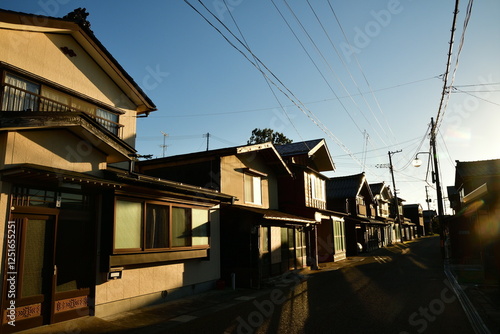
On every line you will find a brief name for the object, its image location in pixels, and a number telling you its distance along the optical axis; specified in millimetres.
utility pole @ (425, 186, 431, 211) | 82000
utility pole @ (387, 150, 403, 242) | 42994
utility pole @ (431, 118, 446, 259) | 23562
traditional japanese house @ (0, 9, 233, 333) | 7820
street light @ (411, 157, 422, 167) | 23141
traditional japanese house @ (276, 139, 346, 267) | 22359
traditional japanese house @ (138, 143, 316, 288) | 14406
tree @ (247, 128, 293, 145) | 45188
